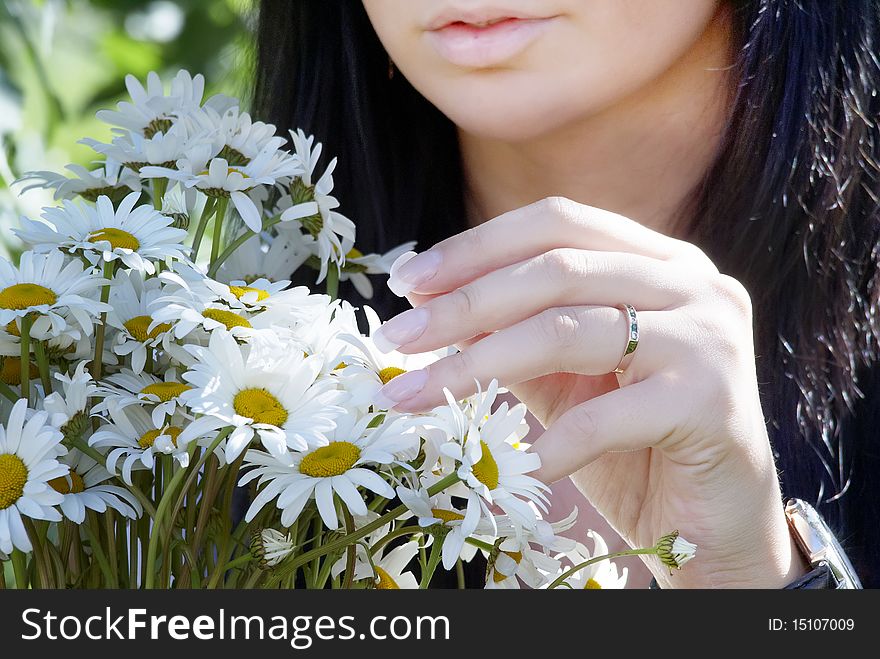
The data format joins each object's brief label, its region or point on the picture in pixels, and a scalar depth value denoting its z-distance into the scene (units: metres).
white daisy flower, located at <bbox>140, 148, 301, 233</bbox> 1.20
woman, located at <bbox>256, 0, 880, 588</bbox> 1.22
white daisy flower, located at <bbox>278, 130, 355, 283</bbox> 1.23
